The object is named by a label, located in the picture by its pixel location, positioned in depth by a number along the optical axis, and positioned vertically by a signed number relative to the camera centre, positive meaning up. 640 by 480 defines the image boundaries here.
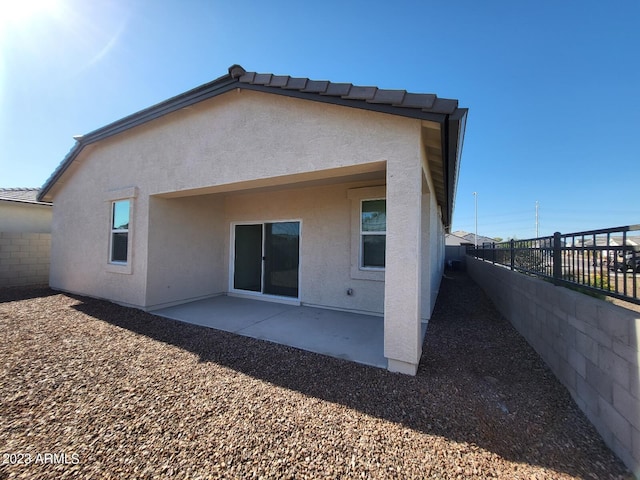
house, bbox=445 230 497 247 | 39.78 +1.23
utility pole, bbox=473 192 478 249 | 49.42 +9.66
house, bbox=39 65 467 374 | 3.79 +1.18
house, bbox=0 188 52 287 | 9.98 -0.16
